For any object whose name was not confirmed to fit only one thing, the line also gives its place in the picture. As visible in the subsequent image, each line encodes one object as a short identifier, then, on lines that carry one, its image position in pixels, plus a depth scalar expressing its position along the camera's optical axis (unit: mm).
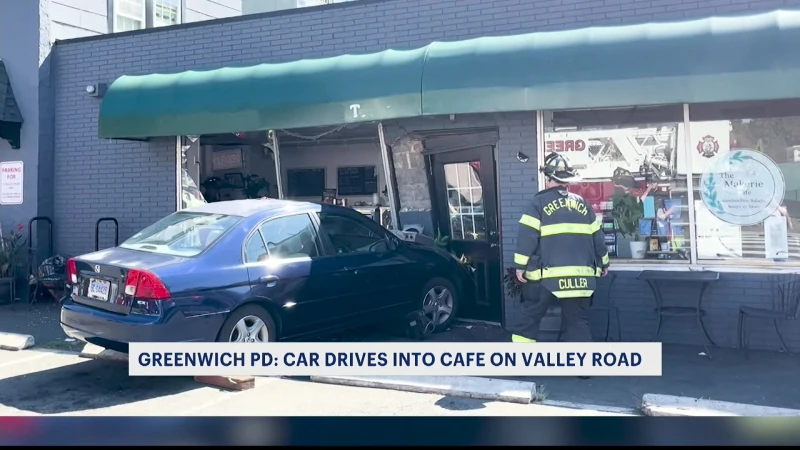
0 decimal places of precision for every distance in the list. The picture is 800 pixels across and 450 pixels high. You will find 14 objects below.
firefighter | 5918
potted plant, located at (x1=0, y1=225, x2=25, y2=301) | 9805
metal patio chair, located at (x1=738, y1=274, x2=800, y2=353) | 6383
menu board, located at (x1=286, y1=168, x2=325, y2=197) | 12391
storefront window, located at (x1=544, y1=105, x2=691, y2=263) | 7137
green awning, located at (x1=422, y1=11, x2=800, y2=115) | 6023
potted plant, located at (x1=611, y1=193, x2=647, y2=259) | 7270
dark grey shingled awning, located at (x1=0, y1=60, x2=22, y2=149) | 10070
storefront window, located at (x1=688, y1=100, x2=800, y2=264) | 6727
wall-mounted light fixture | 9789
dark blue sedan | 5410
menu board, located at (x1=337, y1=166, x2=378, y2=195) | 12000
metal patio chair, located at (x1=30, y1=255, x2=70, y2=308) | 9422
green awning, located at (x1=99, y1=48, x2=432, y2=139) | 7434
